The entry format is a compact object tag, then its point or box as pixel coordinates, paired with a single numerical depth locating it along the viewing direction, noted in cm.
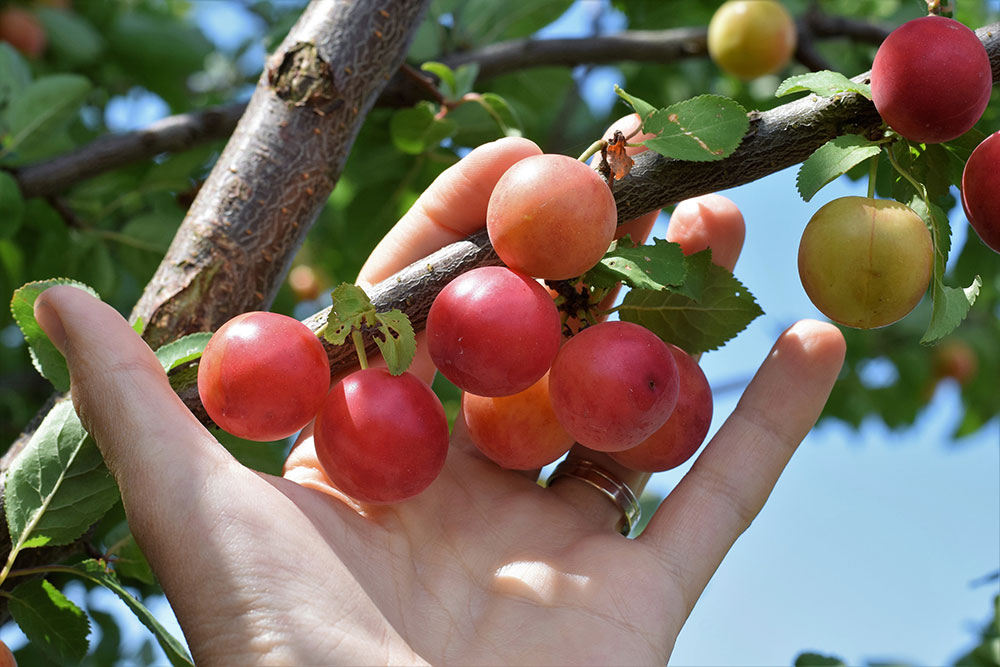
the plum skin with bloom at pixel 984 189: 34
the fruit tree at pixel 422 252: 34
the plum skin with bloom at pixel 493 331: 34
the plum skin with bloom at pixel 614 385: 34
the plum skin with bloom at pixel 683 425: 37
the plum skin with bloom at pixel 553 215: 34
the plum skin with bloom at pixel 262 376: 34
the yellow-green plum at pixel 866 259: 34
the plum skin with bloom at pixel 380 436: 34
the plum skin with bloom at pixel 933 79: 34
